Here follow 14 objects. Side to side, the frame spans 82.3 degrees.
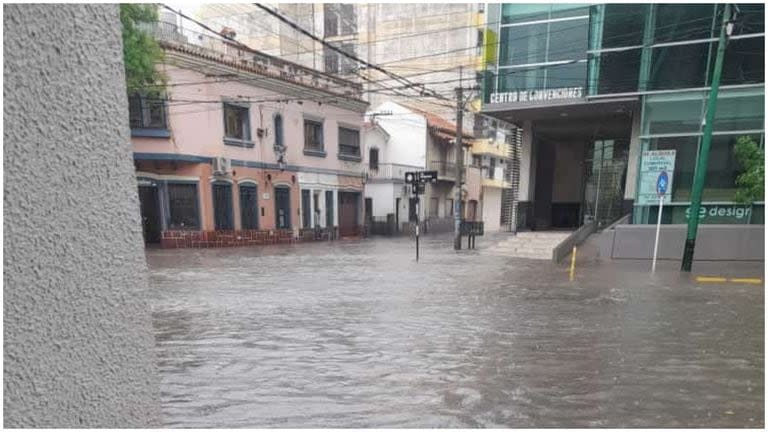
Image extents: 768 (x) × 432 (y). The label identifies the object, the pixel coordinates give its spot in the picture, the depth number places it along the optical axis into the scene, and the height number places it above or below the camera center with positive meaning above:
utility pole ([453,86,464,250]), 16.61 +0.51
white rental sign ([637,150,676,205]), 11.27 +0.17
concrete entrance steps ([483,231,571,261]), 14.60 -2.29
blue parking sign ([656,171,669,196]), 11.16 -0.08
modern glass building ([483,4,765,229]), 12.60 +3.28
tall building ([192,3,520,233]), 28.97 +9.80
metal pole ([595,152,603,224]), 22.56 -0.14
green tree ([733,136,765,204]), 11.40 +0.30
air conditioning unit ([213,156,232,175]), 17.91 +0.47
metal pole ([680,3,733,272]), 9.90 +0.54
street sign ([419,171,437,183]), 15.11 +0.10
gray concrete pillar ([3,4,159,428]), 0.88 -0.12
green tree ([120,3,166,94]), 11.83 +3.76
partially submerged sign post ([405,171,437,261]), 14.95 +0.03
